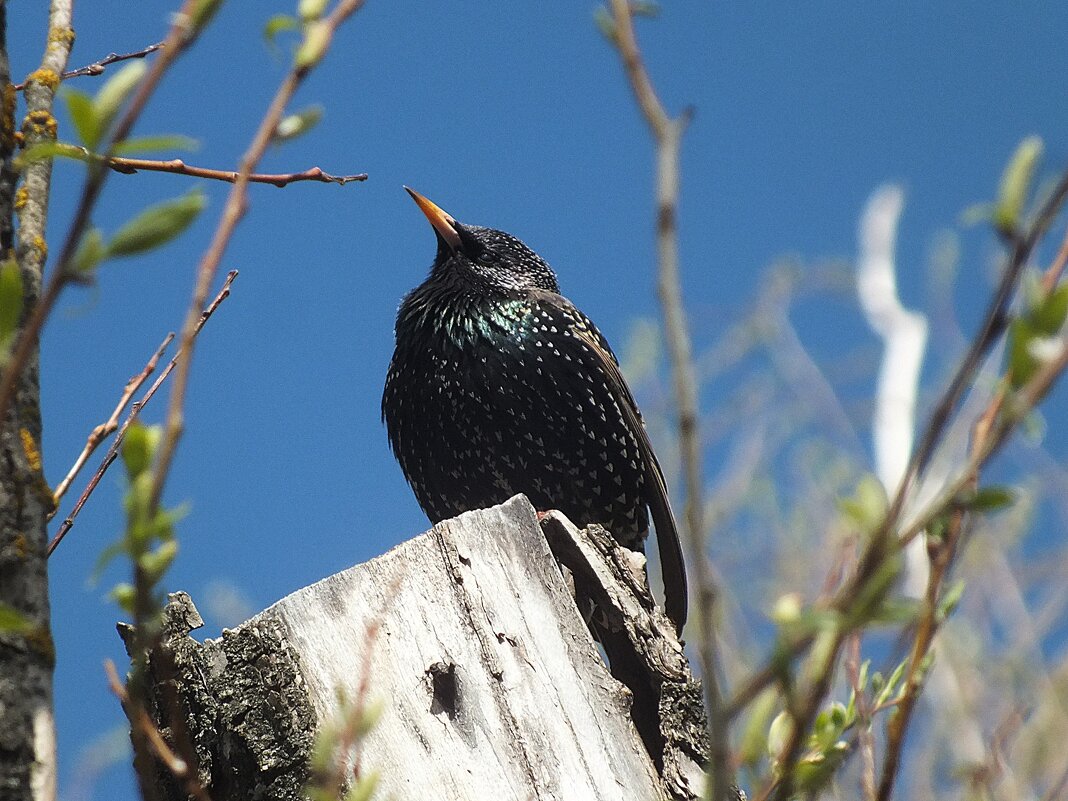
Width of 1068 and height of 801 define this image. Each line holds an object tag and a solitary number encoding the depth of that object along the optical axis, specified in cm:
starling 726
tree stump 647
